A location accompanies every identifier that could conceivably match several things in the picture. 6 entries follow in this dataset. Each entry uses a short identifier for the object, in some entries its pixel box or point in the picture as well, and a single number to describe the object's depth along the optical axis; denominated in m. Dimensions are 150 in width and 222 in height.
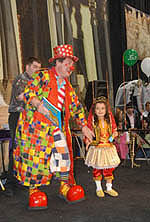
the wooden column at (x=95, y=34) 6.60
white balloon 6.31
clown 2.60
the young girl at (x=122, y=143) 4.99
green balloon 5.72
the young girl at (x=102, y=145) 2.97
